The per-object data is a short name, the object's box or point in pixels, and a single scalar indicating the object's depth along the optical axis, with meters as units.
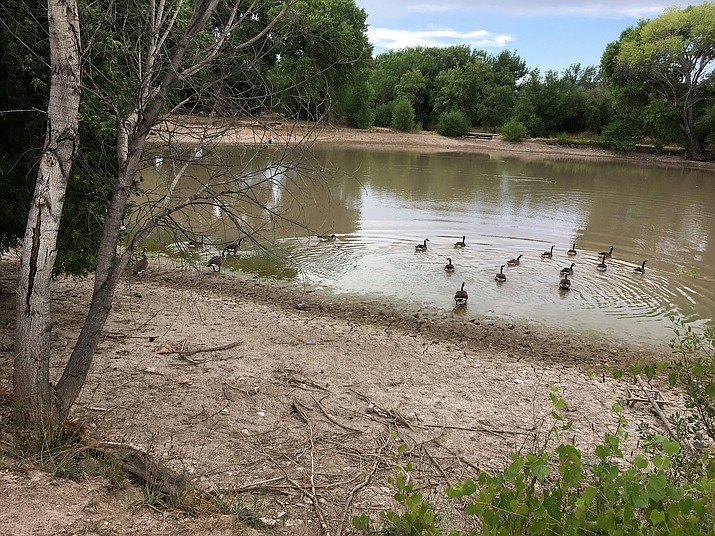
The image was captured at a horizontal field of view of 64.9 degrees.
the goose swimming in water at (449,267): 14.82
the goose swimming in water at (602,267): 15.77
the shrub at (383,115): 68.94
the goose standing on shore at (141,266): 12.42
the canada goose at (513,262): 15.85
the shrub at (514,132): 63.59
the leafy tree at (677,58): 49.09
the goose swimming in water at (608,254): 16.89
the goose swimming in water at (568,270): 15.05
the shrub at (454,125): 67.12
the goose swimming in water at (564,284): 13.96
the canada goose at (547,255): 16.81
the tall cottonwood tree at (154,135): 4.83
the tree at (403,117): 65.01
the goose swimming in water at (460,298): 12.32
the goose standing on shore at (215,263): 13.66
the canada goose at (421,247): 16.94
